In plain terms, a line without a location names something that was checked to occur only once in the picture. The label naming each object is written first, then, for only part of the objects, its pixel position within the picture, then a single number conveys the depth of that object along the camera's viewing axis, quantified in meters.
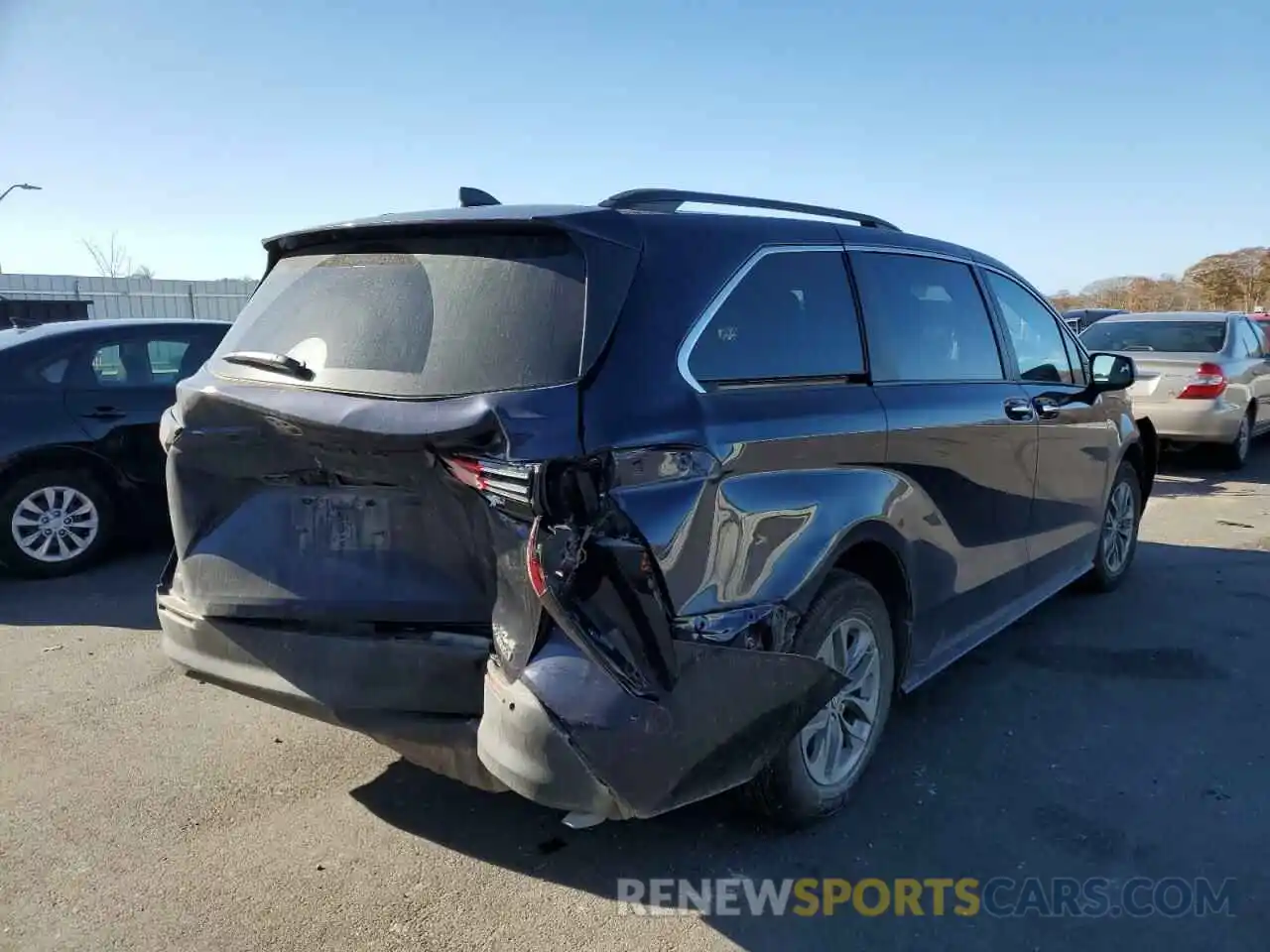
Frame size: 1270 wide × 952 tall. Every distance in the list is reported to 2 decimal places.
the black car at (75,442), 6.21
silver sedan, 10.12
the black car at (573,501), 2.47
